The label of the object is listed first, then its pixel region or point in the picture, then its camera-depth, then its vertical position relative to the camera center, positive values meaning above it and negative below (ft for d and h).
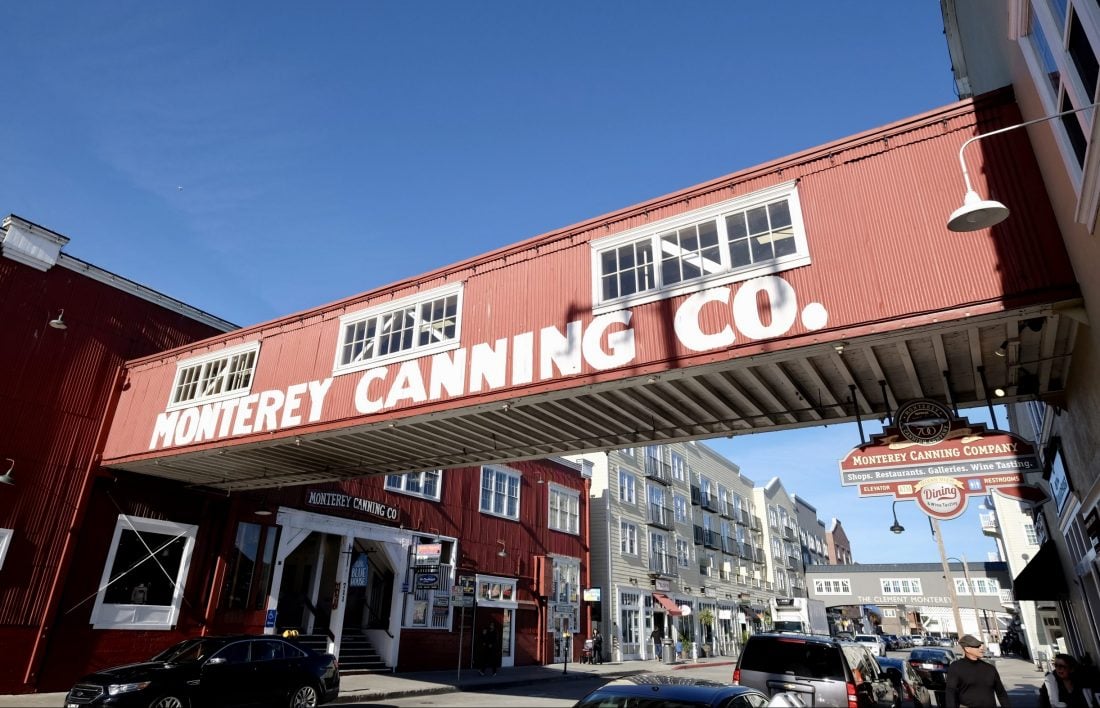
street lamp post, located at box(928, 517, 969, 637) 102.16 +11.30
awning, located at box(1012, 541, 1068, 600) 55.36 +4.29
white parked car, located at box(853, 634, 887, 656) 108.78 -1.71
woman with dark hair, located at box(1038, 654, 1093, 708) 30.55 -2.30
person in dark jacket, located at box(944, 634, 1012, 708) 24.41 -1.69
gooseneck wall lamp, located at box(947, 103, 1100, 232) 19.55 +11.64
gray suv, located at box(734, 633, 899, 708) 30.40 -1.75
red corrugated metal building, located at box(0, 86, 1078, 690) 28.32 +12.94
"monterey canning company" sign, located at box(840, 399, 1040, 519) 26.37 +6.56
